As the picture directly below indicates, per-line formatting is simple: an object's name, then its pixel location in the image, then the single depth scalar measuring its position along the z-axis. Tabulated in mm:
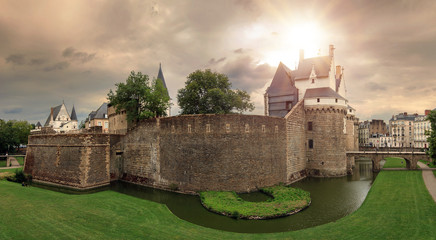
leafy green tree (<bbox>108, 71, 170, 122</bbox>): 30391
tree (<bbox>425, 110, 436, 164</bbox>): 24609
